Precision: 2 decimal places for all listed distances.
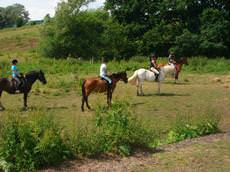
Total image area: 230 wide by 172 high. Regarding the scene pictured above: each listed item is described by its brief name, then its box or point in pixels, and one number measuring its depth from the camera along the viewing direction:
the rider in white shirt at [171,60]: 27.60
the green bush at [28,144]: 8.78
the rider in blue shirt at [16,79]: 19.20
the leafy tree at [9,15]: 109.88
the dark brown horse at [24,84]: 19.25
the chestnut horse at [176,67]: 26.89
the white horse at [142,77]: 22.50
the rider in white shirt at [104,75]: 19.16
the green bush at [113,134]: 9.80
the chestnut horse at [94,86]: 18.87
